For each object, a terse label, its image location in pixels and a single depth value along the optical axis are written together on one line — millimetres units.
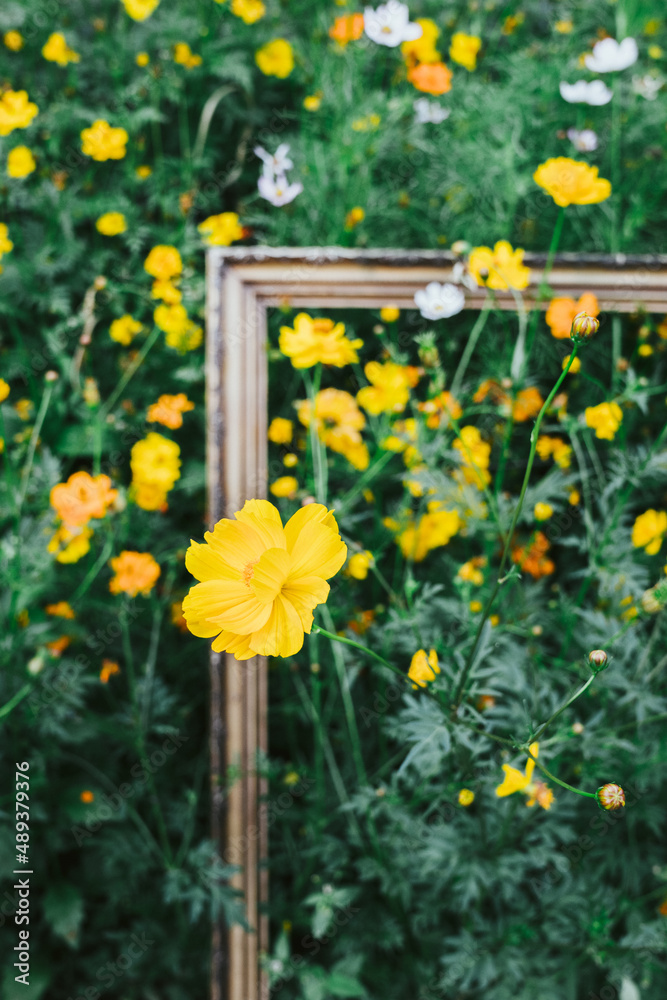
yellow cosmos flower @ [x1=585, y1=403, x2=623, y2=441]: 1072
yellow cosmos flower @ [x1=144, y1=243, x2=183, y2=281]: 1389
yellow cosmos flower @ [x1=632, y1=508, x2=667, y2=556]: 1016
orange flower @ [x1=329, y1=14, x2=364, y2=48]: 1457
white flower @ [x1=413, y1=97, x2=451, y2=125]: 1508
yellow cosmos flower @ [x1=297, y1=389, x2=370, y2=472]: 1184
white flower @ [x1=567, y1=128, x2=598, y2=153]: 1412
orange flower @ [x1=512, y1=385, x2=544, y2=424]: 1234
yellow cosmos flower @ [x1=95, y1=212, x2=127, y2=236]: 1511
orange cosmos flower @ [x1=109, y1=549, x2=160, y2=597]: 1123
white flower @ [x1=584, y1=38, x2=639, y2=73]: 1407
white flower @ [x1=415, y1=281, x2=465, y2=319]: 1179
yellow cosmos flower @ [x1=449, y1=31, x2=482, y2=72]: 1571
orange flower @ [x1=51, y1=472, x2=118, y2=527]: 1078
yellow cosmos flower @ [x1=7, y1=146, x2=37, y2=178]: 1404
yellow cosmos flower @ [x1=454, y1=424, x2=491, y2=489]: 1194
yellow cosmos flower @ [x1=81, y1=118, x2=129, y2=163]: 1432
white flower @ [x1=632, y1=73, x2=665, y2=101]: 1511
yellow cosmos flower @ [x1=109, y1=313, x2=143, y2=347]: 1449
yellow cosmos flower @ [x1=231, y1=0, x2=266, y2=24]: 1544
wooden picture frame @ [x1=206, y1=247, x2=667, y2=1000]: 1140
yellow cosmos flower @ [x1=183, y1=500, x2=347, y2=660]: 604
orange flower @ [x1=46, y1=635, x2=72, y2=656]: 1158
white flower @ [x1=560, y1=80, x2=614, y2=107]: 1339
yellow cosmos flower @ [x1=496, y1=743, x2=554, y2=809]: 776
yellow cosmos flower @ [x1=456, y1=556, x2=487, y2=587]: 1056
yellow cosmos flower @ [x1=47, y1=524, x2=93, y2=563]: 1171
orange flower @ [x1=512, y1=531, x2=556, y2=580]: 1197
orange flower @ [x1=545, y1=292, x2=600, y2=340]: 1138
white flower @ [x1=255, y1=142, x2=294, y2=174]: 1385
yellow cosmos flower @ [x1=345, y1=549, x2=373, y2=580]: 1096
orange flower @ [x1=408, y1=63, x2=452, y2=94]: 1421
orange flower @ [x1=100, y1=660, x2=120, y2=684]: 1132
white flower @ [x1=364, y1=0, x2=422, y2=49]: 1396
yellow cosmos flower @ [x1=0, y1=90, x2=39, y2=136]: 1319
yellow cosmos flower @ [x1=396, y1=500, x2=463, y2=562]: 1209
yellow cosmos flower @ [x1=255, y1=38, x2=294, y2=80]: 1639
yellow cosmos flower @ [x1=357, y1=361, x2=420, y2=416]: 1180
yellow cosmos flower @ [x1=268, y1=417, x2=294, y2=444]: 1260
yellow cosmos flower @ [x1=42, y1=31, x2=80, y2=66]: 1512
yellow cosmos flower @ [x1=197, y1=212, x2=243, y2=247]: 1403
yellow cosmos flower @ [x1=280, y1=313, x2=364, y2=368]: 1062
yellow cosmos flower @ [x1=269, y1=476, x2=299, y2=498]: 1189
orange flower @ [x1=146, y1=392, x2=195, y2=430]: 1258
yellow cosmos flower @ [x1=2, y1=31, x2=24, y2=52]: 1584
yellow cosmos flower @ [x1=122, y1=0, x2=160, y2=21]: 1452
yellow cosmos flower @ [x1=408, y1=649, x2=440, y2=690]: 793
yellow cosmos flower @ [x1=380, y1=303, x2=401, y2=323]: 1240
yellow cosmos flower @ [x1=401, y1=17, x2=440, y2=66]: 1577
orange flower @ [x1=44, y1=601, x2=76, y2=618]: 1218
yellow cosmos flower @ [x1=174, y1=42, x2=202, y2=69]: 1578
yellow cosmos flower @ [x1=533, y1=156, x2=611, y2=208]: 991
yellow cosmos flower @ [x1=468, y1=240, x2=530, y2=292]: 1113
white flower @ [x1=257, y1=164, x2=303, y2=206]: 1357
